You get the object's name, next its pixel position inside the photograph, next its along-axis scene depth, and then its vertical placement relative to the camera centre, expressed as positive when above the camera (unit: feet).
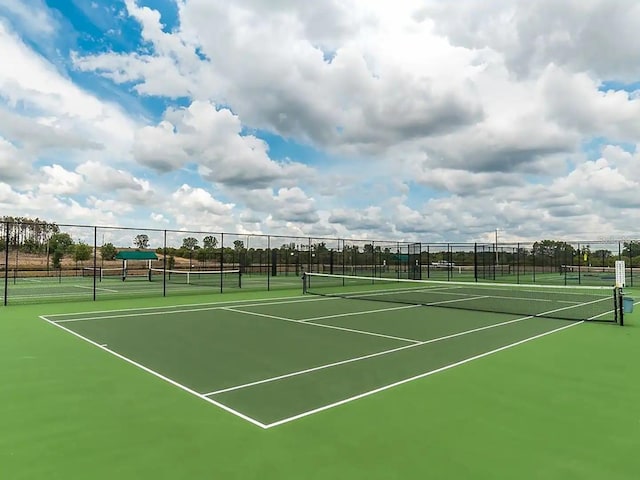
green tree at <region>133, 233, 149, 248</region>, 82.56 +1.20
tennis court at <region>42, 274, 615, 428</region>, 17.47 -6.08
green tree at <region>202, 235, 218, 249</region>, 109.58 +1.41
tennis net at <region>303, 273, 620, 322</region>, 44.57 -6.79
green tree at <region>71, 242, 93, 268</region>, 112.82 -1.18
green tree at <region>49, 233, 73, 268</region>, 109.60 +0.67
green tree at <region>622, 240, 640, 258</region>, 99.95 +0.30
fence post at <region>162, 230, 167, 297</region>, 59.91 +0.36
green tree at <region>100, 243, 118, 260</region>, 97.56 -1.23
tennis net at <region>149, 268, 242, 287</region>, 88.60 -7.40
